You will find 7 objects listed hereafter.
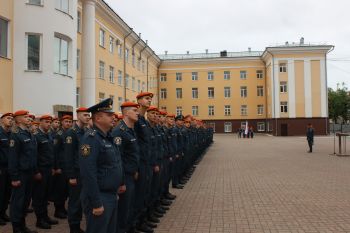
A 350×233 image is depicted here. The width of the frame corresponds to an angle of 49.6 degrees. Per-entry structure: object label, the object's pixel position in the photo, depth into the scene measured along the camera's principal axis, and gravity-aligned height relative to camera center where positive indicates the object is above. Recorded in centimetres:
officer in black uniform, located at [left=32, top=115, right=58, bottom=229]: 648 -93
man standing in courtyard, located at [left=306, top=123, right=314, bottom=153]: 2183 -70
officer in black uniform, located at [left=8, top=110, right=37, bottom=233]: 586 -67
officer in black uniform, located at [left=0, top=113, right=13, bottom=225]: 677 -74
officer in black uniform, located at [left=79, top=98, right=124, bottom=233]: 379 -50
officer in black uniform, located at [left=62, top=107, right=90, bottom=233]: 586 -68
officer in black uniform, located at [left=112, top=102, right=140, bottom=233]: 520 -32
